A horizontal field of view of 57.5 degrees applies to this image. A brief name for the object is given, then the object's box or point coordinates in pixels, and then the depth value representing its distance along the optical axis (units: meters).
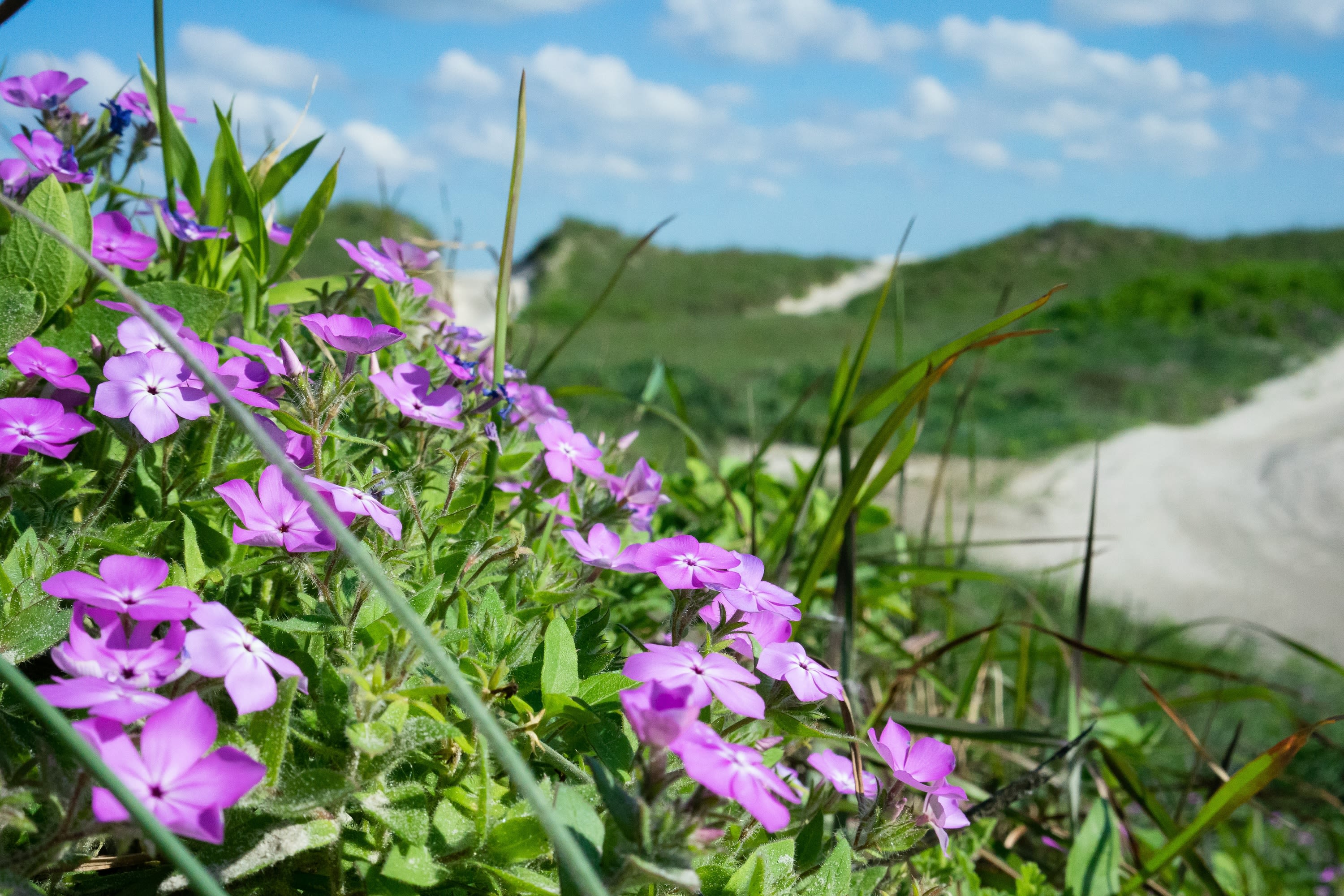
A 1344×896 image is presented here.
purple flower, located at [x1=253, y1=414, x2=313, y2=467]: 0.24
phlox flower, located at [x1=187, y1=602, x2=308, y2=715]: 0.19
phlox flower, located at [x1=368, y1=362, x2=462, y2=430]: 0.26
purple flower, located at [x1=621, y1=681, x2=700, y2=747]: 0.18
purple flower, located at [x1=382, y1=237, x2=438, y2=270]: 0.34
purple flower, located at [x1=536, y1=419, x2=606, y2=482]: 0.29
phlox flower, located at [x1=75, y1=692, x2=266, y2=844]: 0.17
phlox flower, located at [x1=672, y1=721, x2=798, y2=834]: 0.18
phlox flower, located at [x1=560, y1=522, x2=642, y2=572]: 0.25
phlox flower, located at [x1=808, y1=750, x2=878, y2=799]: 0.25
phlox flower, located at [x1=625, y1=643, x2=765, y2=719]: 0.20
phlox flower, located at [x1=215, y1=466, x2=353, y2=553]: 0.21
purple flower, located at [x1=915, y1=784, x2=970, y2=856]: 0.24
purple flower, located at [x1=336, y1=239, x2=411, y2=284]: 0.30
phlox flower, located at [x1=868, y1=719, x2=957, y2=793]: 0.24
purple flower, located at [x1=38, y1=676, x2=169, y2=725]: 0.18
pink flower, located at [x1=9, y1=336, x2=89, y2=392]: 0.24
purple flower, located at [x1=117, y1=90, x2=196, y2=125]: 0.35
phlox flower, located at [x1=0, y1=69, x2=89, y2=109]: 0.32
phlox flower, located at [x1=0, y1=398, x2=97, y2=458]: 0.23
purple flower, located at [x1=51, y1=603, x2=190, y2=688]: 0.19
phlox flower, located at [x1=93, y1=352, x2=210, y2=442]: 0.22
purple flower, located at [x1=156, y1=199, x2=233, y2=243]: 0.30
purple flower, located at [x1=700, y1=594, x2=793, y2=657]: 0.24
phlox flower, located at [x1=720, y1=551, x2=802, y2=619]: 0.23
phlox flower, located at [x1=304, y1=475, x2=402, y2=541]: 0.21
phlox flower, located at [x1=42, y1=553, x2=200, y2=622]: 0.19
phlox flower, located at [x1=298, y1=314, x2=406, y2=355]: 0.25
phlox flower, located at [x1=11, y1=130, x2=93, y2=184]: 0.29
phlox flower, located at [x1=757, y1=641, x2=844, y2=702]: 0.22
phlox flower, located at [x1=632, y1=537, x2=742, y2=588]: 0.23
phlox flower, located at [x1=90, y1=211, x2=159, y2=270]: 0.30
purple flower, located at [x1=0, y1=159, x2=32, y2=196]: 0.31
